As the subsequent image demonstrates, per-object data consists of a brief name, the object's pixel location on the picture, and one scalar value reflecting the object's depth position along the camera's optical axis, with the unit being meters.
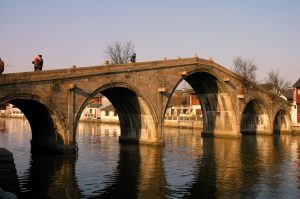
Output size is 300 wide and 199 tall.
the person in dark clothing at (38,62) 31.09
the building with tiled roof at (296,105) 61.97
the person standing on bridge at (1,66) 27.77
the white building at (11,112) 128.25
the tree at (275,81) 100.69
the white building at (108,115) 87.97
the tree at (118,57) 76.89
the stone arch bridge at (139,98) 30.59
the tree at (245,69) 78.61
